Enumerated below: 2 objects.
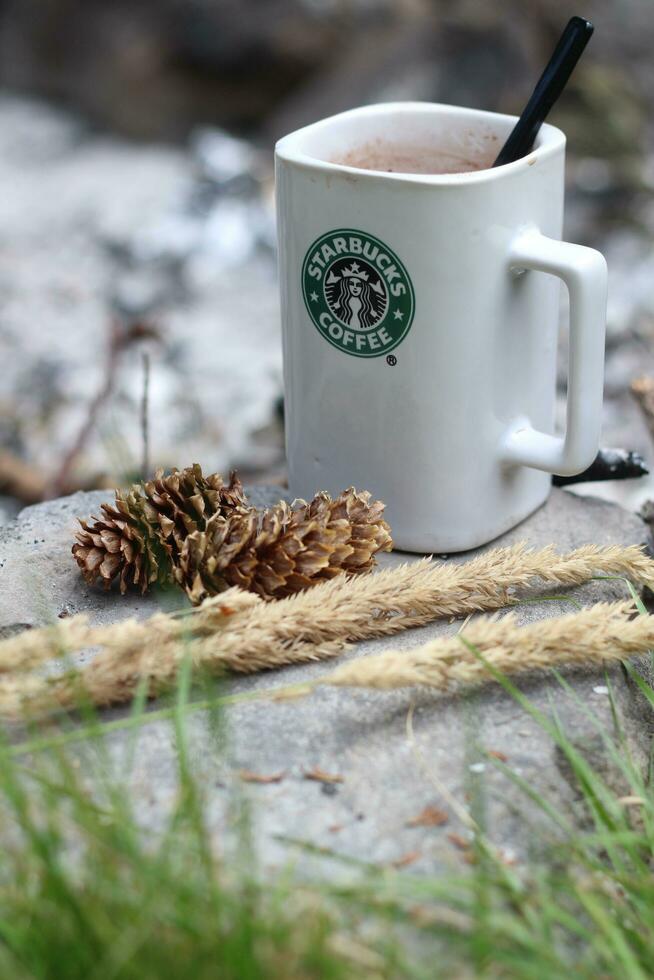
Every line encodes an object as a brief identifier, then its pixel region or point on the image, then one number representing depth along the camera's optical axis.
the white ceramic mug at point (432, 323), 0.49
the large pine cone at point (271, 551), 0.48
